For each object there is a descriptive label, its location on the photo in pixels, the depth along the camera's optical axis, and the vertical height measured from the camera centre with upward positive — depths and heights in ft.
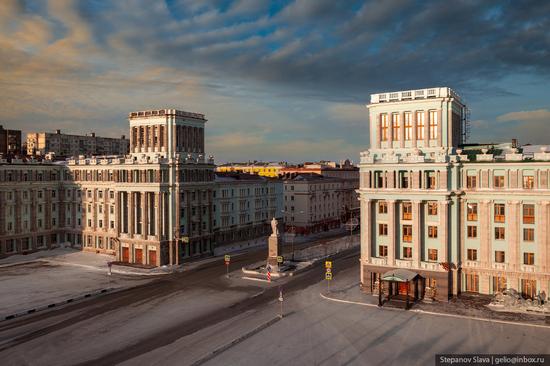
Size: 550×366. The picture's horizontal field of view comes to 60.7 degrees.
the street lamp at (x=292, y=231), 357.88 -49.79
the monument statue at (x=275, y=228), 276.66 -30.40
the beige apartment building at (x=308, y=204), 448.24 -27.03
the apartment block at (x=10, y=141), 483.92 +43.76
